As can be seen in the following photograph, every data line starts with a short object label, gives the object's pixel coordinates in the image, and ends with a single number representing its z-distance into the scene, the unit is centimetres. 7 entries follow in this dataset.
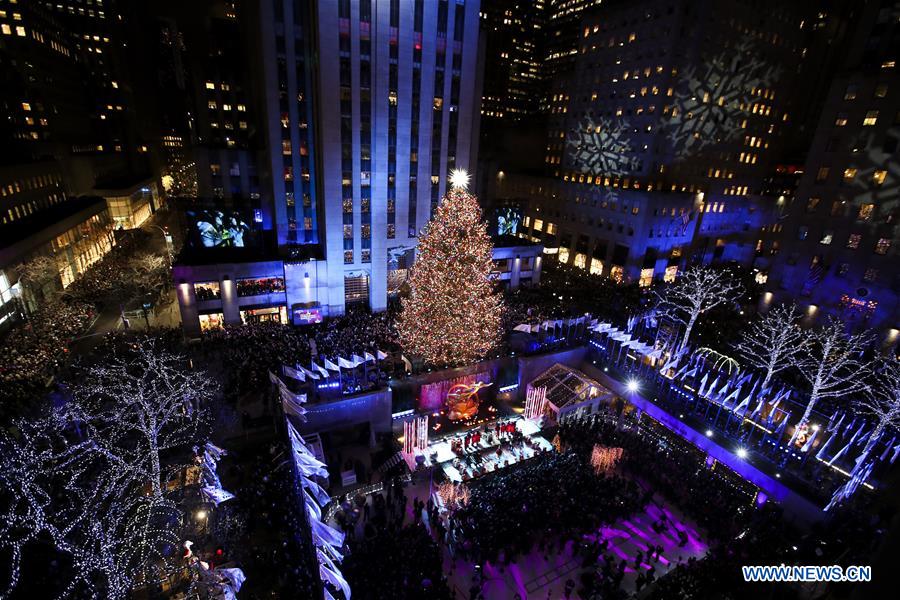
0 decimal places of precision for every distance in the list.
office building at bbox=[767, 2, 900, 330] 3328
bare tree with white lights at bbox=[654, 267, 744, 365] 2961
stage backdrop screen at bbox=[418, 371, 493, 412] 2524
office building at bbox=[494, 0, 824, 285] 4778
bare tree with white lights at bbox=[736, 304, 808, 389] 2406
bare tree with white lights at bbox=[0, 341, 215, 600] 1294
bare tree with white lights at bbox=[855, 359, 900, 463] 1916
